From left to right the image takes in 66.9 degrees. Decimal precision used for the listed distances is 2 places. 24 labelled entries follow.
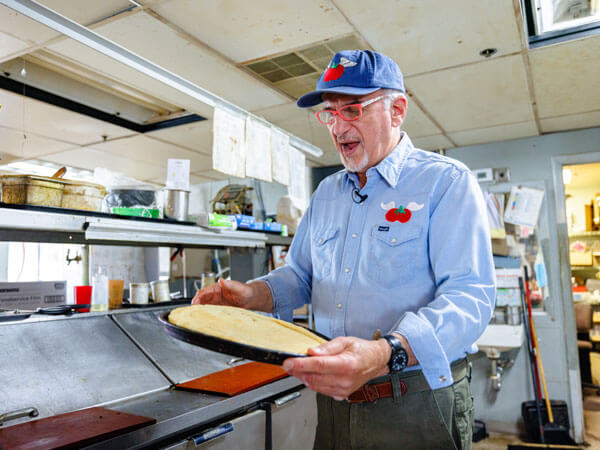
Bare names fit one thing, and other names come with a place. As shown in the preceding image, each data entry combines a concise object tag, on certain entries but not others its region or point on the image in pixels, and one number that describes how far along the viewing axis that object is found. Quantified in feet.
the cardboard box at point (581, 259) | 22.88
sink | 13.39
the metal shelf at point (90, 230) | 5.90
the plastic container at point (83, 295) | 7.86
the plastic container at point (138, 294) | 8.65
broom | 12.39
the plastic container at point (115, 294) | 8.25
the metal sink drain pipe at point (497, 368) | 13.92
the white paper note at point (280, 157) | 10.31
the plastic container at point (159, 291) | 9.09
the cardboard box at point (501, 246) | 14.40
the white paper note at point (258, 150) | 9.39
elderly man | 3.30
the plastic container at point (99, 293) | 7.98
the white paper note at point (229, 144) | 8.53
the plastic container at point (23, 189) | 6.06
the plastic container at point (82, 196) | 6.77
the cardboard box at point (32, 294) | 7.53
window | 7.77
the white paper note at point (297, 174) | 11.12
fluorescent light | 5.55
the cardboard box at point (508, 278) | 14.19
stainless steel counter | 5.56
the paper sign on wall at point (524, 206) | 14.32
